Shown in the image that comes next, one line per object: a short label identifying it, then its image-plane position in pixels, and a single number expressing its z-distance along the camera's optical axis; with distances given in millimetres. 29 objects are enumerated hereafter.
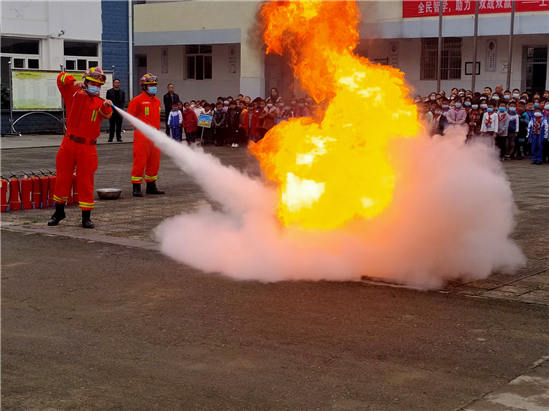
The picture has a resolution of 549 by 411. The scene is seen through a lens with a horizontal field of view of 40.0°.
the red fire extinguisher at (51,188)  11945
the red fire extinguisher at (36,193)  11795
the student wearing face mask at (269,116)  23047
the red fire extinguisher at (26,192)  11680
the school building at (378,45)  26391
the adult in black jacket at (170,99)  23172
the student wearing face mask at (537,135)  19438
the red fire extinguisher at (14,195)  11594
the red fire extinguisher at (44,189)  11867
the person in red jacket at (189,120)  23750
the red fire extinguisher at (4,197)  11523
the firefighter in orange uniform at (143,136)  12805
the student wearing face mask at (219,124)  24359
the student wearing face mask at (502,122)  20156
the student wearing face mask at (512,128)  20109
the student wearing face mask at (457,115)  20047
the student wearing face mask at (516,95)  21594
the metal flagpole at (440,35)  23244
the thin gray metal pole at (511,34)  22725
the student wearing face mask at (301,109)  21375
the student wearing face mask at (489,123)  20141
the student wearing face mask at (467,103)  21109
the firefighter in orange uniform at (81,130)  9945
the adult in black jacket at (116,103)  23902
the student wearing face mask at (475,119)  20862
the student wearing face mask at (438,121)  20250
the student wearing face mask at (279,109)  22781
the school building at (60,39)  25741
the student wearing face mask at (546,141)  19438
